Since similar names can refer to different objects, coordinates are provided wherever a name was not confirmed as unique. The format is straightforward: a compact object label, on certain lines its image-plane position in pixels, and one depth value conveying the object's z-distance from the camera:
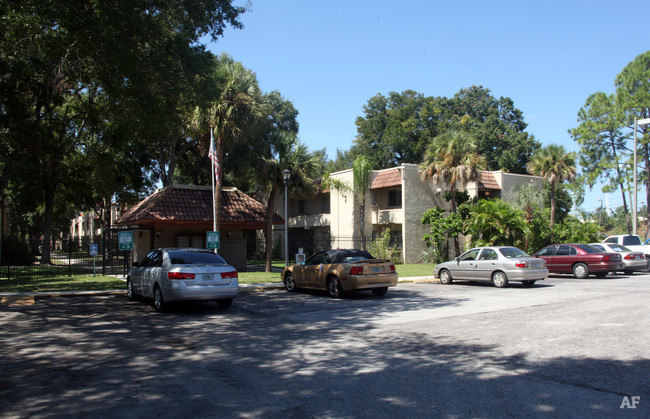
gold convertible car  14.80
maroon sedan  21.22
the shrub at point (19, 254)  32.11
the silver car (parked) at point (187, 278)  12.02
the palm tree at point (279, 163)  24.64
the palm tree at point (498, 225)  27.91
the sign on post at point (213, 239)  19.20
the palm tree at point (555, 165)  32.78
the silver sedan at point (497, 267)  17.61
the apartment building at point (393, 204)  32.06
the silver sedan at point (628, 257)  22.94
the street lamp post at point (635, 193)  28.12
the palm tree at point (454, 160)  29.52
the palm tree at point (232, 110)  21.86
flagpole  20.38
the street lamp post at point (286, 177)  22.11
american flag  20.38
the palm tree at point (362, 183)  32.56
